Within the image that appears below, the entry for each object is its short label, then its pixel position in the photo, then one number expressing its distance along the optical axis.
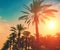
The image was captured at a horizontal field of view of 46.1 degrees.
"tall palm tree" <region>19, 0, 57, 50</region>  17.57
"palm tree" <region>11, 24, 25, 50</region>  29.20
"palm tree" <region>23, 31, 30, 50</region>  30.43
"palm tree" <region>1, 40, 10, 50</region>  45.39
